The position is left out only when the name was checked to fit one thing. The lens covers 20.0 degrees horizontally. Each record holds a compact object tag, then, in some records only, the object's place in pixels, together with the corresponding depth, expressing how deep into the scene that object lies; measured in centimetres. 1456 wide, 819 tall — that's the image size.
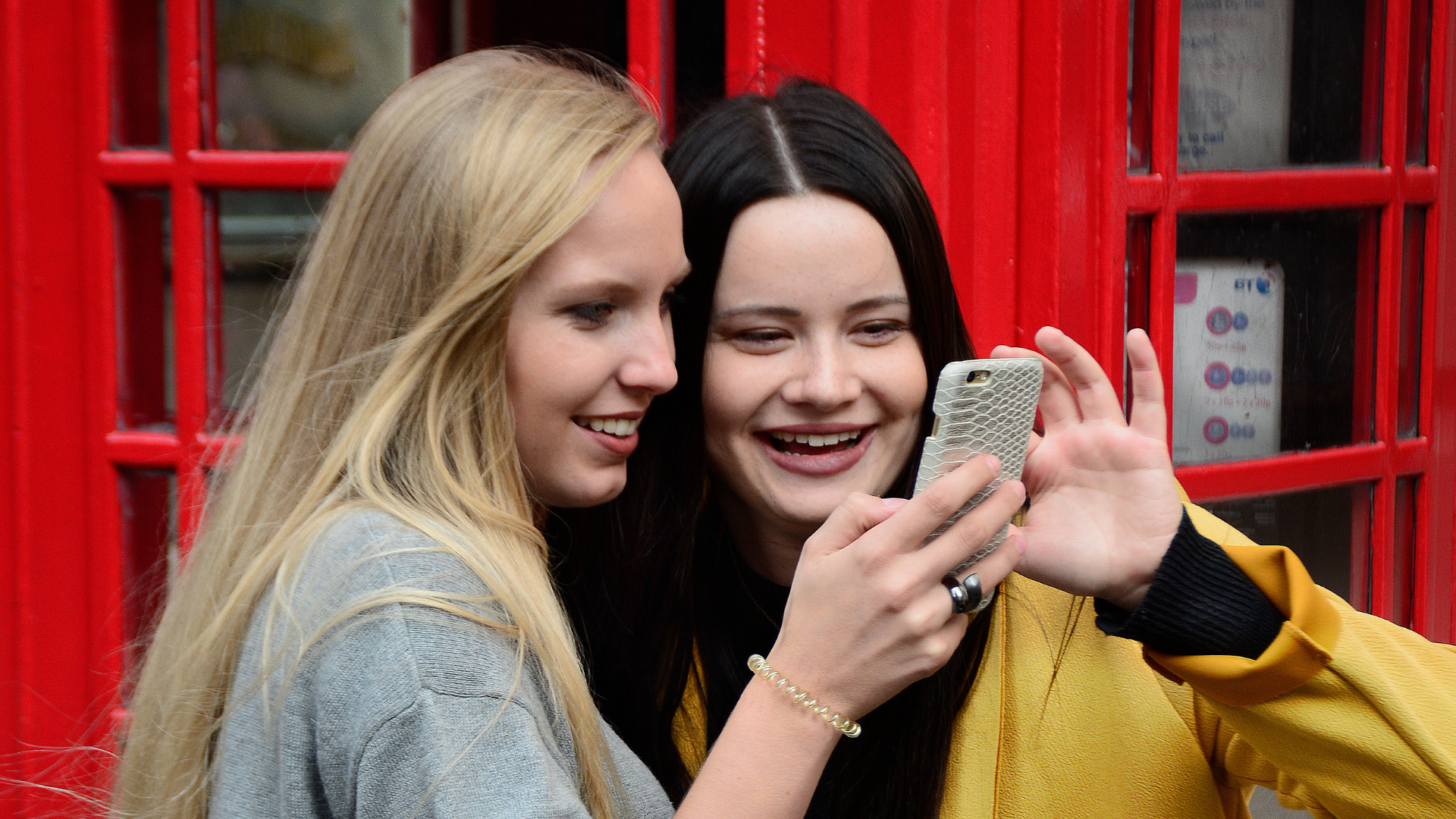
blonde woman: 221
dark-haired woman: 228
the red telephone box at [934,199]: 250
